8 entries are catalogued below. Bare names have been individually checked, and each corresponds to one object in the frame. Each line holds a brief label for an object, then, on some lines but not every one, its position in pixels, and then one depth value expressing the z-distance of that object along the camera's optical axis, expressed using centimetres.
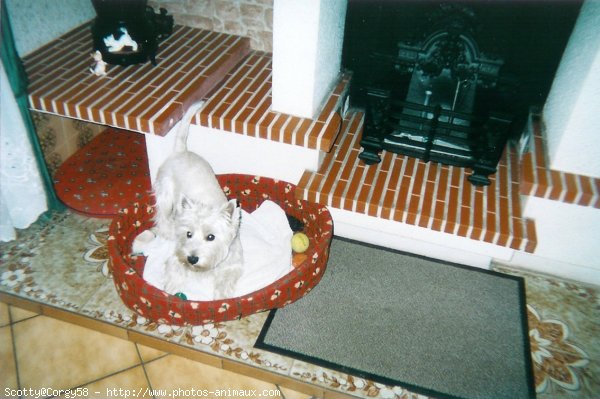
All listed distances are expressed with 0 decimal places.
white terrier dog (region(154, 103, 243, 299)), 248
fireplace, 278
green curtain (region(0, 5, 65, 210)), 280
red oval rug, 358
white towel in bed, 296
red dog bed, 248
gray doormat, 258
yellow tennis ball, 317
